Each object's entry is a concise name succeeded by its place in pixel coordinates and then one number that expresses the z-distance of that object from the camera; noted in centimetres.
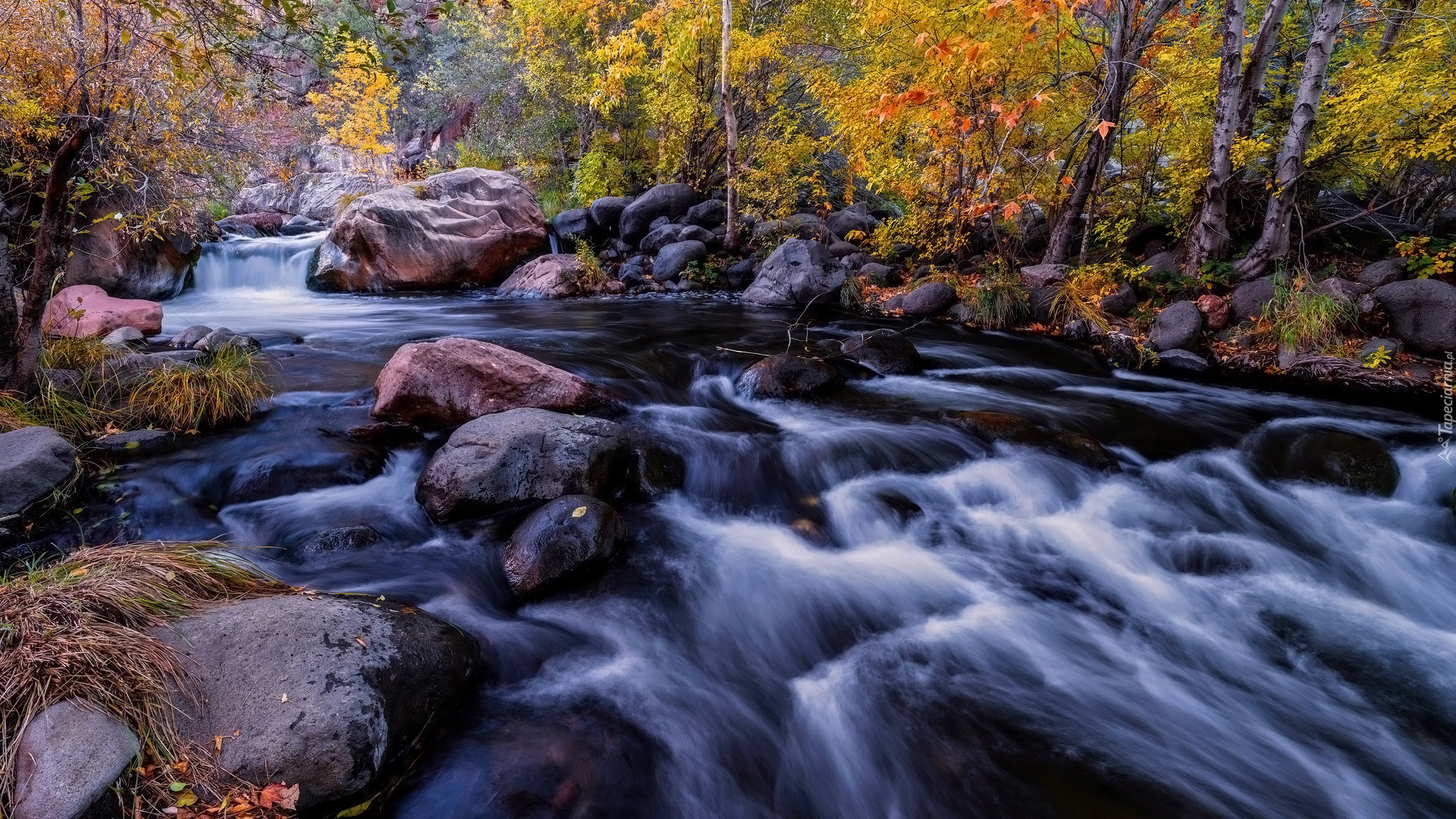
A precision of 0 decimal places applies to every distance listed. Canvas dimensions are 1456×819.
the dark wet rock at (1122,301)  937
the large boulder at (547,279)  1329
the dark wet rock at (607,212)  1609
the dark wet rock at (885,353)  788
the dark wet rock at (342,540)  396
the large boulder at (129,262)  992
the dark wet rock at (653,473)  488
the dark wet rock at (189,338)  743
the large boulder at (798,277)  1229
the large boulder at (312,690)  221
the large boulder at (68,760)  182
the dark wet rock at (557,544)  374
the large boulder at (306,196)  2730
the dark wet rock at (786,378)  695
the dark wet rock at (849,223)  1528
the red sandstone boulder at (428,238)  1307
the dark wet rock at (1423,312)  679
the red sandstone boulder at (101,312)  755
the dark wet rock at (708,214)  1580
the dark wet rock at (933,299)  1101
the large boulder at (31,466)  358
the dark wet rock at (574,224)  1580
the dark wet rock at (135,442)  457
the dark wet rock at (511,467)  430
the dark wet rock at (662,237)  1502
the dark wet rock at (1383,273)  774
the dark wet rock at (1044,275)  1038
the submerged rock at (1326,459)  529
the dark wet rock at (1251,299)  805
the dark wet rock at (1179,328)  834
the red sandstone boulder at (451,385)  535
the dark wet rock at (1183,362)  809
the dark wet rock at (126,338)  695
